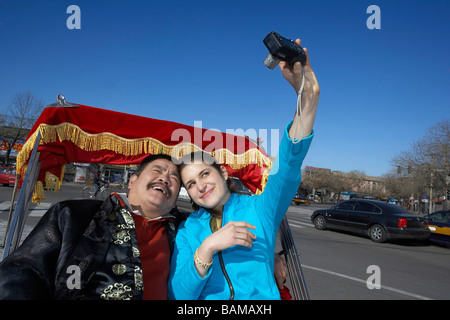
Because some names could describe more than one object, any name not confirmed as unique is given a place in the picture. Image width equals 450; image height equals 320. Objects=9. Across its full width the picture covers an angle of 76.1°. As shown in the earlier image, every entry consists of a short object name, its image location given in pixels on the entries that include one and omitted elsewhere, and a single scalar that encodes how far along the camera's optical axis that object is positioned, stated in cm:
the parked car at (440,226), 1004
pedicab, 263
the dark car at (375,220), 995
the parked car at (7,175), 1962
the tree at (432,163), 2422
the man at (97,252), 157
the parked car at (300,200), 3741
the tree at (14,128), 2956
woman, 154
